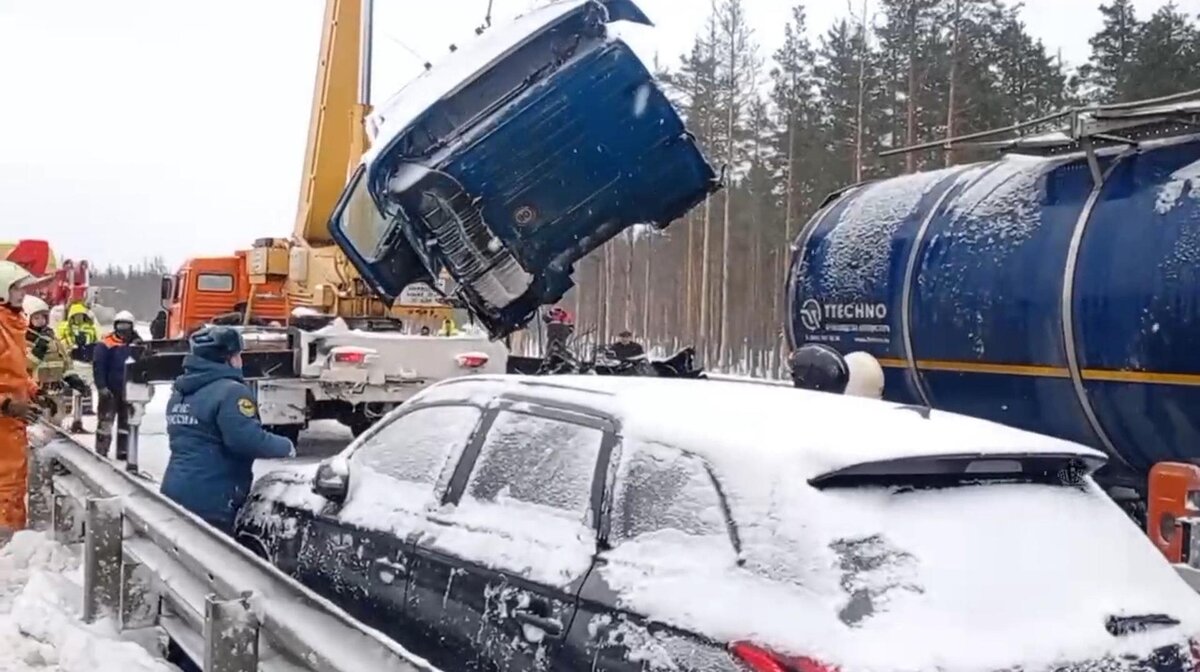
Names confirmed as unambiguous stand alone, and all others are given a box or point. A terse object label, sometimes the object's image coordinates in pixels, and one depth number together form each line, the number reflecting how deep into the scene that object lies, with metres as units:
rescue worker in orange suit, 7.24
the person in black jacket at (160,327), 17.09
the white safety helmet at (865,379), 6.01
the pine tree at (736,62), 42.81
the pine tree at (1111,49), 32.44
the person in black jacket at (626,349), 12.59
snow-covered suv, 2.76
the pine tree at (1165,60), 27.91
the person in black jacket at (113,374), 12.38
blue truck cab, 8.78
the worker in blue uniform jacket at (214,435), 5.66
